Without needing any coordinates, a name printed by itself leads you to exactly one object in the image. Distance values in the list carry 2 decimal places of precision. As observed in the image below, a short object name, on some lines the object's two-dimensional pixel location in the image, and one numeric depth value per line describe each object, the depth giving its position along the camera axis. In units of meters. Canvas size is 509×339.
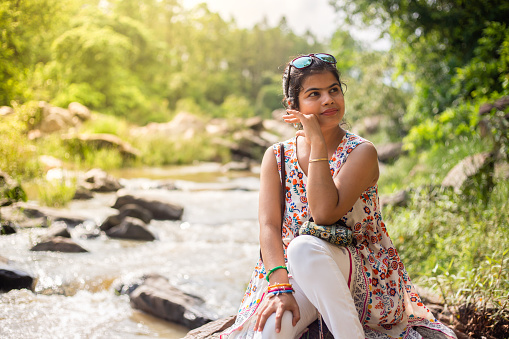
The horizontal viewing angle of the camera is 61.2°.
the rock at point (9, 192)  5.07
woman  1.61
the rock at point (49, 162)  8.02
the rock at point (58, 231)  4.74
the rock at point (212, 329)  2.16
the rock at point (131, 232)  5.44
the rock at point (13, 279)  3.23
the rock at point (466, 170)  4.59
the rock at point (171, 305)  3.15
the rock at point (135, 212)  6.08
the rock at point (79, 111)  12.32
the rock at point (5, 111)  5.39
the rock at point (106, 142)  10.73
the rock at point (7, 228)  4.73
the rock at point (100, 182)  8.16
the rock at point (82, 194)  7.32
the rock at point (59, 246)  4.51
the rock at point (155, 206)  6.68
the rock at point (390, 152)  9.91
